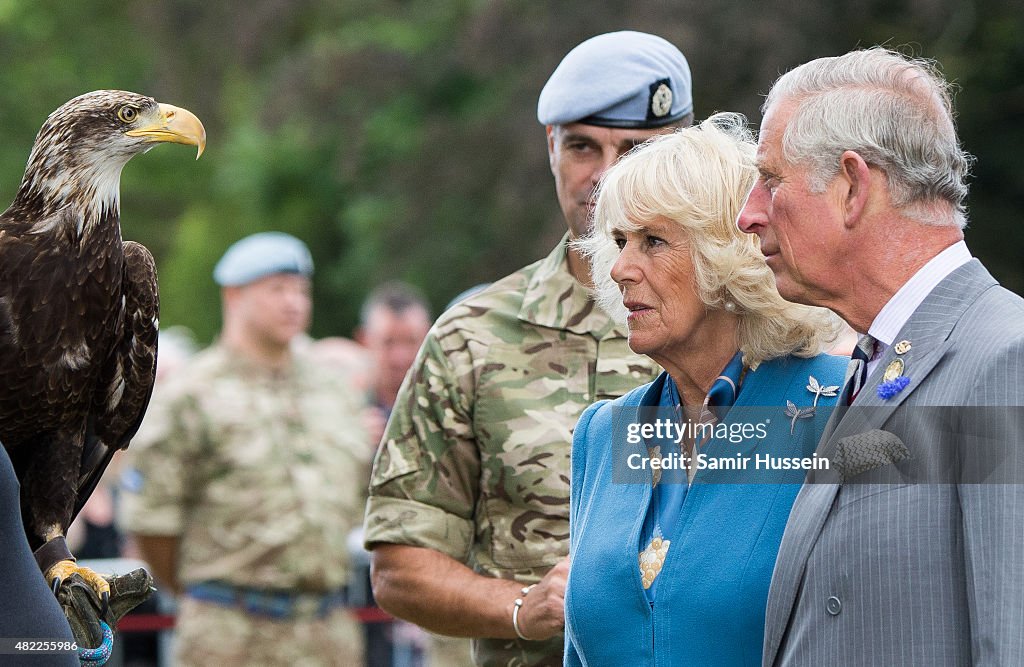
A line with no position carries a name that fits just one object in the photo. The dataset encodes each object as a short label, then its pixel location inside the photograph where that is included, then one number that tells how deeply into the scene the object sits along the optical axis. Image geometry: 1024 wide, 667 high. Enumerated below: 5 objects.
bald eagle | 6.76
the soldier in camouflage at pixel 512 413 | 7.11
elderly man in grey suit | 4.36
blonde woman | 5.41
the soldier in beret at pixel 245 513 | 12.73
